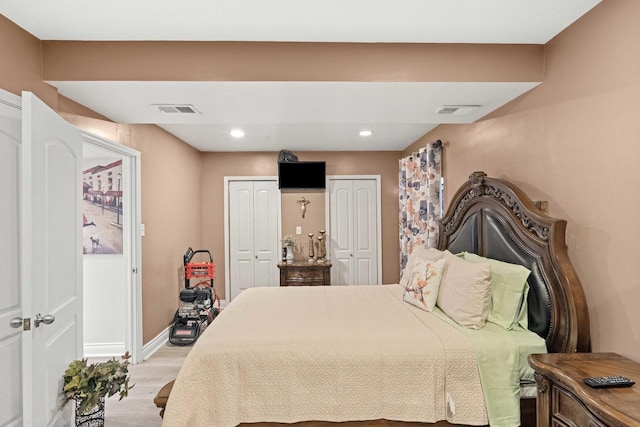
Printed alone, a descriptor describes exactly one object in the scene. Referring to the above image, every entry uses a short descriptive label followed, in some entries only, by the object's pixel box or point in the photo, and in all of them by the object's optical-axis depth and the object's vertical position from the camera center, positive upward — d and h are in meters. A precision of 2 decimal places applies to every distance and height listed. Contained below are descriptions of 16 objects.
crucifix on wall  5.30 +0.27
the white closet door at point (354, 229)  5.36 -0.14
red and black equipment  3.82 -1.03
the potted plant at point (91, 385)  2.07 -1.02
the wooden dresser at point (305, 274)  4.77 -0.77
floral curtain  3.66 +0.25
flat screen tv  5.09 +0.69
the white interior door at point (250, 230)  5.35 -0.13
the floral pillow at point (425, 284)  2.35 -0.48
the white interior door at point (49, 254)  1.68 -0.17
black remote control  1.34 -0.68
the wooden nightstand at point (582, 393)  1.22 -0.70
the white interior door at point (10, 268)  1.76 -0.23
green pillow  1.99 -0.48
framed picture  3.53 +0.22
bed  1.78 -0.82
